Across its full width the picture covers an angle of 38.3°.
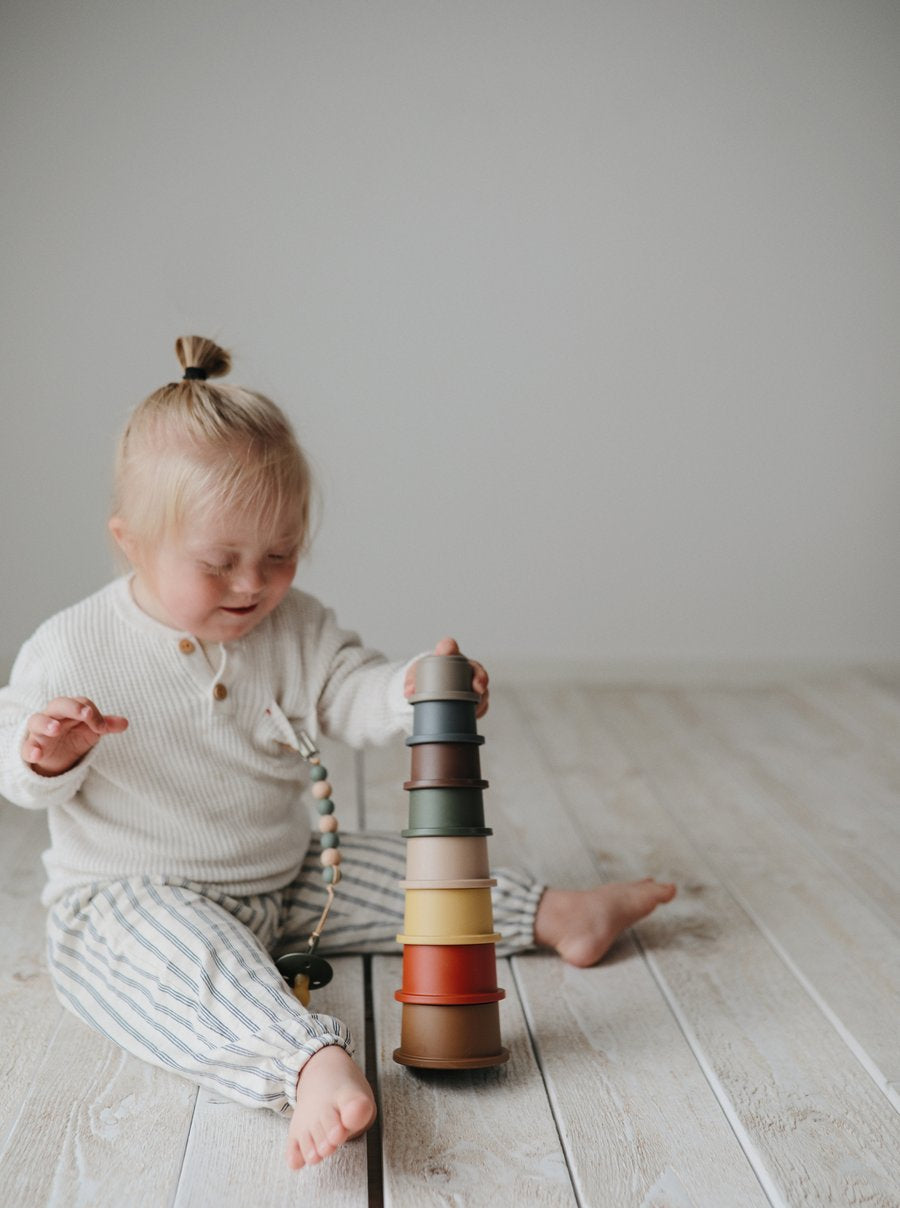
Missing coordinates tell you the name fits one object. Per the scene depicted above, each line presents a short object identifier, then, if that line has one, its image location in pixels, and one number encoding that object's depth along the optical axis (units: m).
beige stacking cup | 1.02
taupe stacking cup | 1.05
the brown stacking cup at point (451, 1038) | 0.98
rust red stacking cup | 0.99
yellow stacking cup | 1.01
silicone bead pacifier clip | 1.12
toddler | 1.07
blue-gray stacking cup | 1.05
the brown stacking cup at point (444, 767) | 1.03
